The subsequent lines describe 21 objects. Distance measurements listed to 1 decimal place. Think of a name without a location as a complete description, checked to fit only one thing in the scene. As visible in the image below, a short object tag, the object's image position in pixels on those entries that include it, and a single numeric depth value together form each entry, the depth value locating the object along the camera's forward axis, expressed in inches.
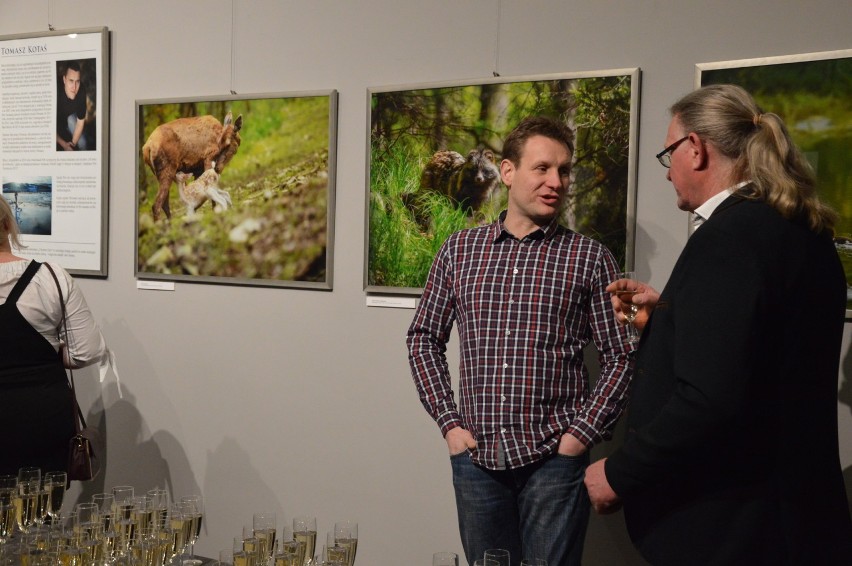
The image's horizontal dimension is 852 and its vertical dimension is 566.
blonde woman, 125.1
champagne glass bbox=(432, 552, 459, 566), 61.9
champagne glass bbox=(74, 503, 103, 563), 70.2
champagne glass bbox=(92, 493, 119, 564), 72.5
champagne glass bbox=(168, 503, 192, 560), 73.2
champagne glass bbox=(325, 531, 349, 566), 66.8
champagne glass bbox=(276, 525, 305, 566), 66.0
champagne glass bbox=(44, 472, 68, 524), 86.2
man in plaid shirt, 98.3
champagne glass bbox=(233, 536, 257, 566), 65.0
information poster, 167.5
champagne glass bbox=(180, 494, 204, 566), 75.4
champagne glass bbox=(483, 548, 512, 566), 63.8
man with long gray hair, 69.0
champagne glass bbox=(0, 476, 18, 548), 79.5
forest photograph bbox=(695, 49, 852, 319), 112.1
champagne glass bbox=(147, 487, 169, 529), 75.9
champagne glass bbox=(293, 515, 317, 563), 69.1
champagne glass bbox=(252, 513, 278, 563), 69.6
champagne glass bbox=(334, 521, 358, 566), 69.4
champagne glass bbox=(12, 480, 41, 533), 82.4
